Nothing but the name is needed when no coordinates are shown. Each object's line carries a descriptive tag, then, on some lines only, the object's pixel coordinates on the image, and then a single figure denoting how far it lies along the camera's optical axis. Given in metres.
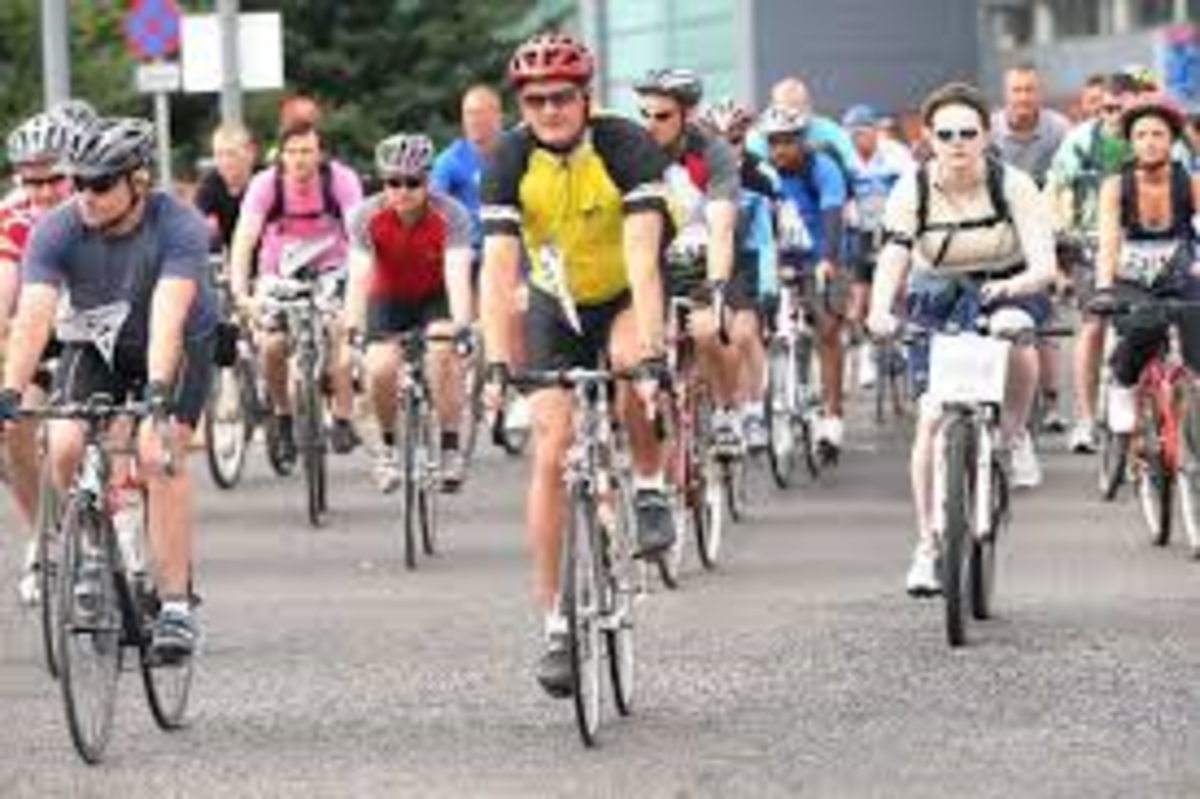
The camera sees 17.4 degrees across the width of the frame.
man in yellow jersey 11.03
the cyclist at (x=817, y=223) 19.88
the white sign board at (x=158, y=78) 28.22
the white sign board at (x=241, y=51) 29.92
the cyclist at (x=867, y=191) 23.91
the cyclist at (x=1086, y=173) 20.70
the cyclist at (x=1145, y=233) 16.00
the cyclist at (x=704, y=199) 16.05
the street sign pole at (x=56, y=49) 27.00
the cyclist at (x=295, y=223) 18.66
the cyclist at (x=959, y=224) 13.28
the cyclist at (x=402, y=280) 17.11
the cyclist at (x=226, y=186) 20.86
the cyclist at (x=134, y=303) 11.24
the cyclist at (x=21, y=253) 13.83
